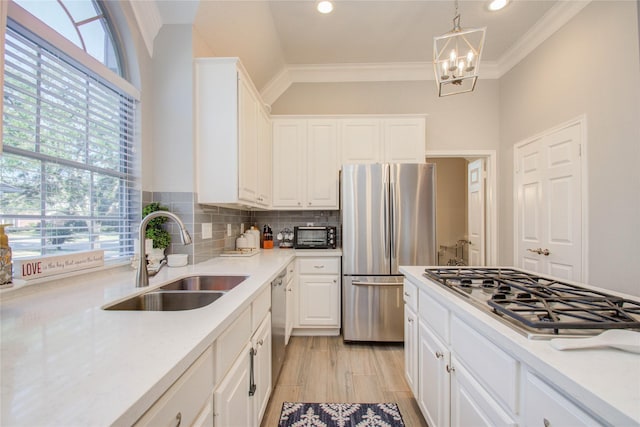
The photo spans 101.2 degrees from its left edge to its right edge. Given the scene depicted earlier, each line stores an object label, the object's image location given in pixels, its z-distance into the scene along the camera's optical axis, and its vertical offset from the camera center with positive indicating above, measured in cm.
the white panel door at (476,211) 326 +5
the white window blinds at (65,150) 111 +34
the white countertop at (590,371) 47 -34
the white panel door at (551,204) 213 +10
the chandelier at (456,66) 145 +85
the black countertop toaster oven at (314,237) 289 -24
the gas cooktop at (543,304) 71 -31
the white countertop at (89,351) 44 -32
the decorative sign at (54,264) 104 -21
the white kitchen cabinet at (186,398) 55 -45
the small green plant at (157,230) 177 -10
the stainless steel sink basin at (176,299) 120 -40
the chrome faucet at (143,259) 120 -20
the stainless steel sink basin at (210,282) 148 -38
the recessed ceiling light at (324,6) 220 +179
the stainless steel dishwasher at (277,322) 168 -75
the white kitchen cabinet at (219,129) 192 +64
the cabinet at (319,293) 264 -78
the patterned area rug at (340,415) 155 -122
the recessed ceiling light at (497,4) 219 +177
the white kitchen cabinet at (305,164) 295 +58
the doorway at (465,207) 315 +12
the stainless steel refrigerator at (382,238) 247 -21
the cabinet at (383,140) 288 +84
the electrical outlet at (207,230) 204 -12
